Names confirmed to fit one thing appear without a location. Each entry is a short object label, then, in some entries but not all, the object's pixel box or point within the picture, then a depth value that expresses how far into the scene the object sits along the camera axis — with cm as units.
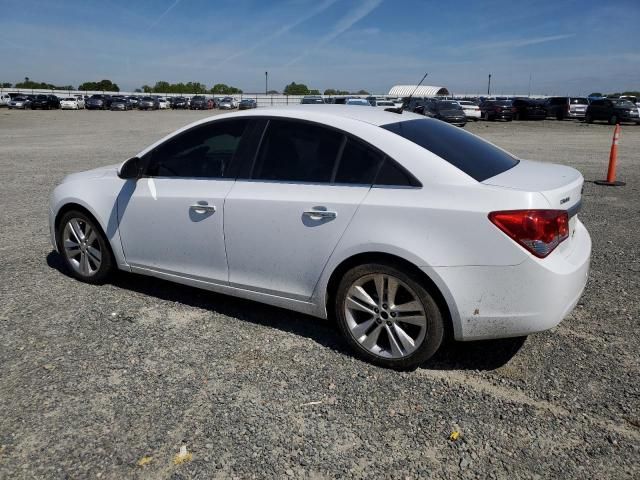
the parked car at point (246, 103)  6258
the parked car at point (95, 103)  6266
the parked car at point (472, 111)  3875
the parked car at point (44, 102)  5888
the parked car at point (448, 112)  3144
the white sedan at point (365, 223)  308
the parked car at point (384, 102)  3440
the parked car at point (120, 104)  6169
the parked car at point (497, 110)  3903
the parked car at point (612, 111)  3322
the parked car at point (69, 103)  6122
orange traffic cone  1054
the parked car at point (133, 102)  6465
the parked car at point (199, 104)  6800
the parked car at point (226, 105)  6494
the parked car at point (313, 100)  4077
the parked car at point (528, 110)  3988
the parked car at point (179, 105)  7131
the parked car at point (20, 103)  5798
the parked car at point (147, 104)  6516
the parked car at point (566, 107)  3962
